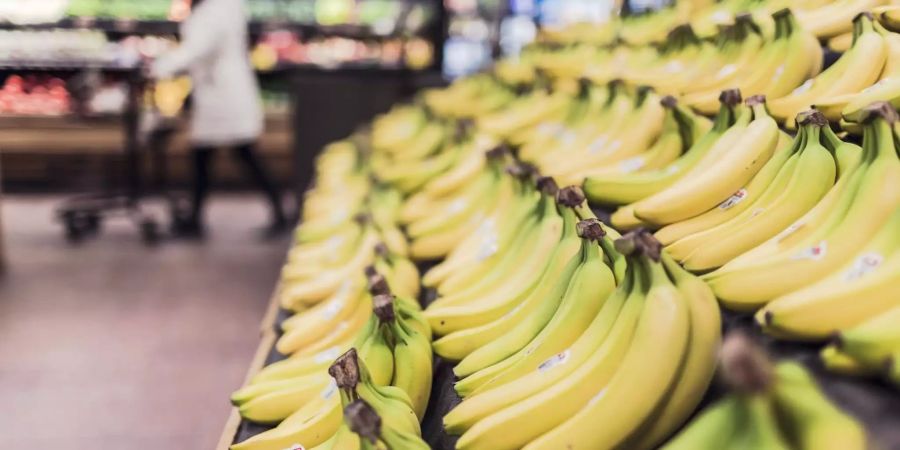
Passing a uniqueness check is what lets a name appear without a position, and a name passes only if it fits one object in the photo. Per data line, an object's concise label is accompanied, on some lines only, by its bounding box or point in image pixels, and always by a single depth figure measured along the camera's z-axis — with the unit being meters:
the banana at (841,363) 0.93
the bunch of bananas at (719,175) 1.57
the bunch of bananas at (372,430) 1.06
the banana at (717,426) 0.84
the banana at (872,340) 0.90
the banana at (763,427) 0.79
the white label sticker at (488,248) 2.02
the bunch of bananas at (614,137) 1.99
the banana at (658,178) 1.76
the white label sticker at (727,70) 2.21
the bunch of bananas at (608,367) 1.07
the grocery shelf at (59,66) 5.73
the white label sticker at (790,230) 1.26
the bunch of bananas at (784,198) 1.37
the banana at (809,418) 0.77
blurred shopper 5.49
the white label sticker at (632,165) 2.00
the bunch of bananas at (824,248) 1.05
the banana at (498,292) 1.68
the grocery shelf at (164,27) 6.90
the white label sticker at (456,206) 2.49
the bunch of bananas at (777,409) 0.75
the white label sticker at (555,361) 1.25
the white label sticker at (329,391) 1.51
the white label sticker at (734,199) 1.54
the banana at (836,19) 2.08
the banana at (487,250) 1.94
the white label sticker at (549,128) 2.85
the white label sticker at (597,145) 2.33
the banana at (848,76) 1.70
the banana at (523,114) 3.13
